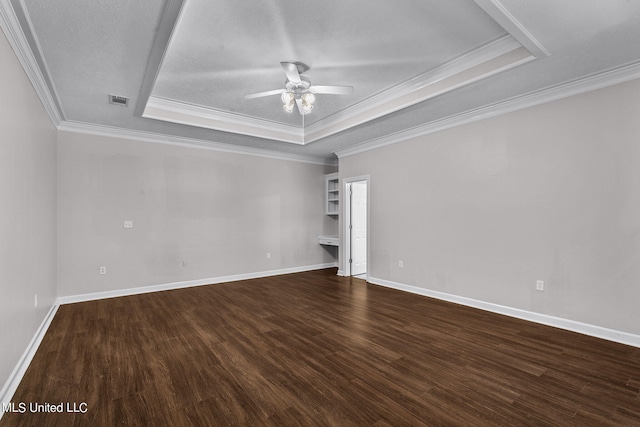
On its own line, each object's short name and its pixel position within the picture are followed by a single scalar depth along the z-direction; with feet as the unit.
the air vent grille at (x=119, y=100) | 12.03
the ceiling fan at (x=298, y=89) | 10.30
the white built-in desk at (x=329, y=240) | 22.72
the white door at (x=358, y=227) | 21.54
